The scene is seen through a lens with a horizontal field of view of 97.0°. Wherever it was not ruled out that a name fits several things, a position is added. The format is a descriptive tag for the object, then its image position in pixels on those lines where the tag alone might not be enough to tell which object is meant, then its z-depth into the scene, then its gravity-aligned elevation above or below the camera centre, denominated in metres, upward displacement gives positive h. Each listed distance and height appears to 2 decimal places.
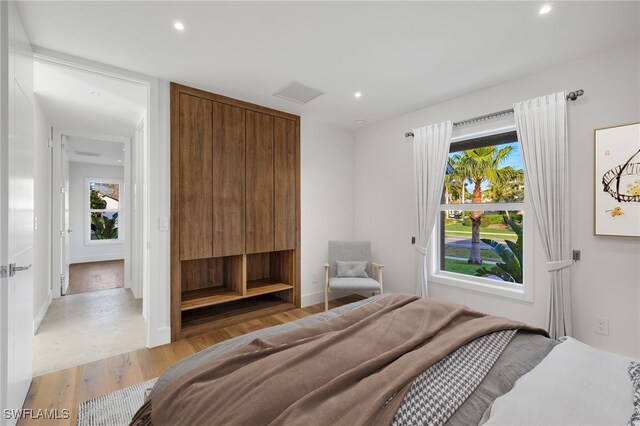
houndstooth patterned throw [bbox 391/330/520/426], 0.96 -0.67
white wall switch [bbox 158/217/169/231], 2.79 -0.09
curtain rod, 2.34 +1.00
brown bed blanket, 0.94 -0.64
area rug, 1.75 -1.27
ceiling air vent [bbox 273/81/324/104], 2.95 +1.34
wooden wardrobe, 2.91 +0.07
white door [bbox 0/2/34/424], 1.51 -0.03
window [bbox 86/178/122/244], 7.15 +0.14
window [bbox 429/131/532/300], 2.89 -0.09
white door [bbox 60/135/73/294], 4.14 +0.04
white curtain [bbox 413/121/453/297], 3.25 +0.44
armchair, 3.48 -0.74
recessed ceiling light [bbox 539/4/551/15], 1.81 +1.33
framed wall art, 2.11 +0.25
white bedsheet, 0.88 -0.63
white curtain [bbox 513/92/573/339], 2.41 +0.18
